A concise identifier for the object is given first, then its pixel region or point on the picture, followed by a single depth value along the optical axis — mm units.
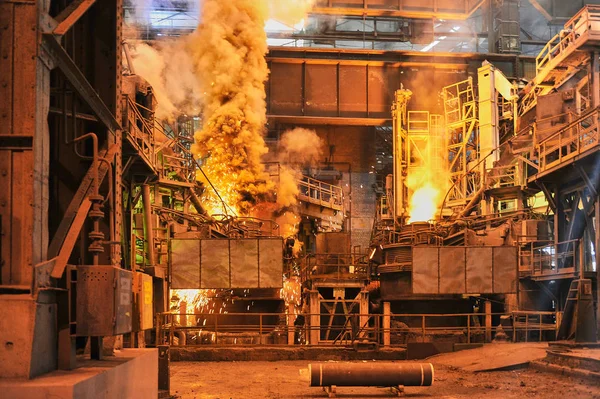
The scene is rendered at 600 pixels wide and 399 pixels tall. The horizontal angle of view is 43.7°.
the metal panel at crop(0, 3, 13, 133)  6926
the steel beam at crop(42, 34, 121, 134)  7254
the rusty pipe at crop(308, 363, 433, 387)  14781
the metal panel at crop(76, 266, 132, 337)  7539
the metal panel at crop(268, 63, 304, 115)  43656
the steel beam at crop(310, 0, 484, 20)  45469
